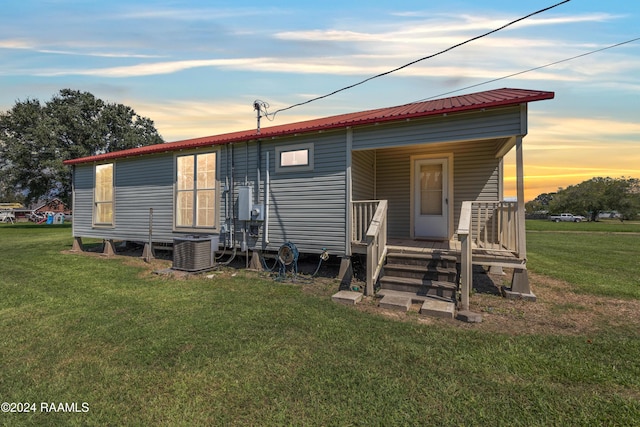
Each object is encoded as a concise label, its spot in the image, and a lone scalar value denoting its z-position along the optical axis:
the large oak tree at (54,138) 26.23
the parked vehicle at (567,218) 50.57
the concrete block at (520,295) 5.13
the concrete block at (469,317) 4.15
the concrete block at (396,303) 4.60
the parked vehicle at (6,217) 39.48
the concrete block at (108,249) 10.16
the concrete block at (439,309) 4.30
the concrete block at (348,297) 4.99
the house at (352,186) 5.49
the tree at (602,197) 52.31
